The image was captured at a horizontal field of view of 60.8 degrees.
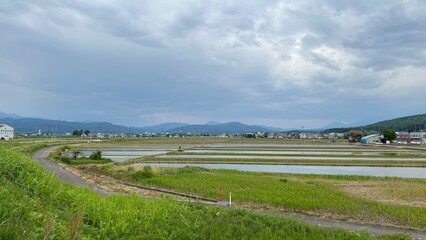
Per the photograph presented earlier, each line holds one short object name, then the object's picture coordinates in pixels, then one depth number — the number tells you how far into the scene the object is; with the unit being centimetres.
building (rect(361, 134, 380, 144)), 9359
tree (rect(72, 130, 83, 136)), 17138
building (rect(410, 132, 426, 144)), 10263
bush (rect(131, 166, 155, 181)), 2439
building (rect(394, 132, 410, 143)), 10488
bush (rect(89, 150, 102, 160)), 4047
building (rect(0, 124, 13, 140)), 10088
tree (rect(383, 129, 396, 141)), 9694
